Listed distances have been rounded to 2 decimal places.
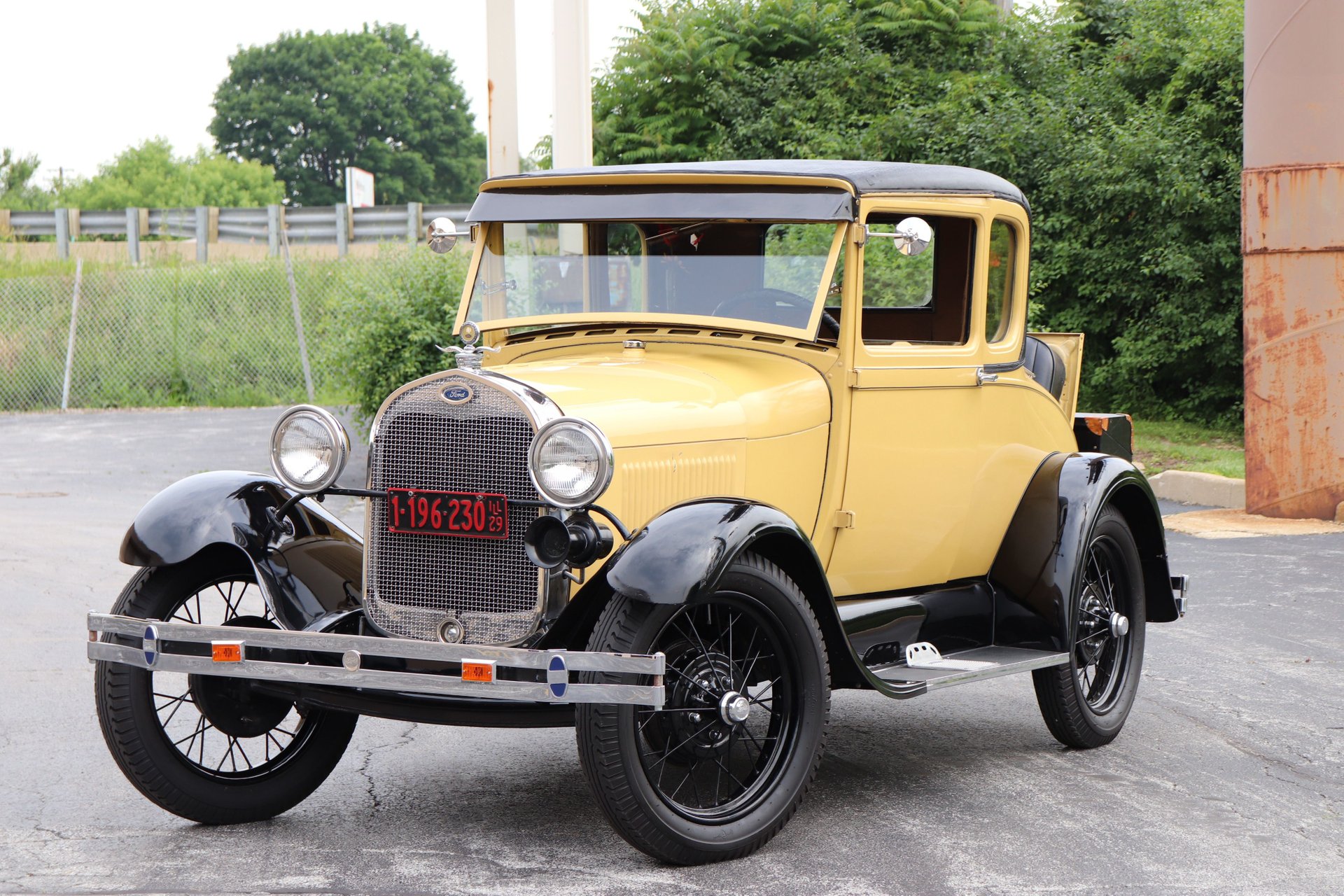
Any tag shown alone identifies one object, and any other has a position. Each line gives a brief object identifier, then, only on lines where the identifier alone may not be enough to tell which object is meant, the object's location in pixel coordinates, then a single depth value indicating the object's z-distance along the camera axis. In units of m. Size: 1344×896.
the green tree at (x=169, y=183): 58.97
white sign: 38.91
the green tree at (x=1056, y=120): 14.78
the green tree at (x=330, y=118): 69.62
